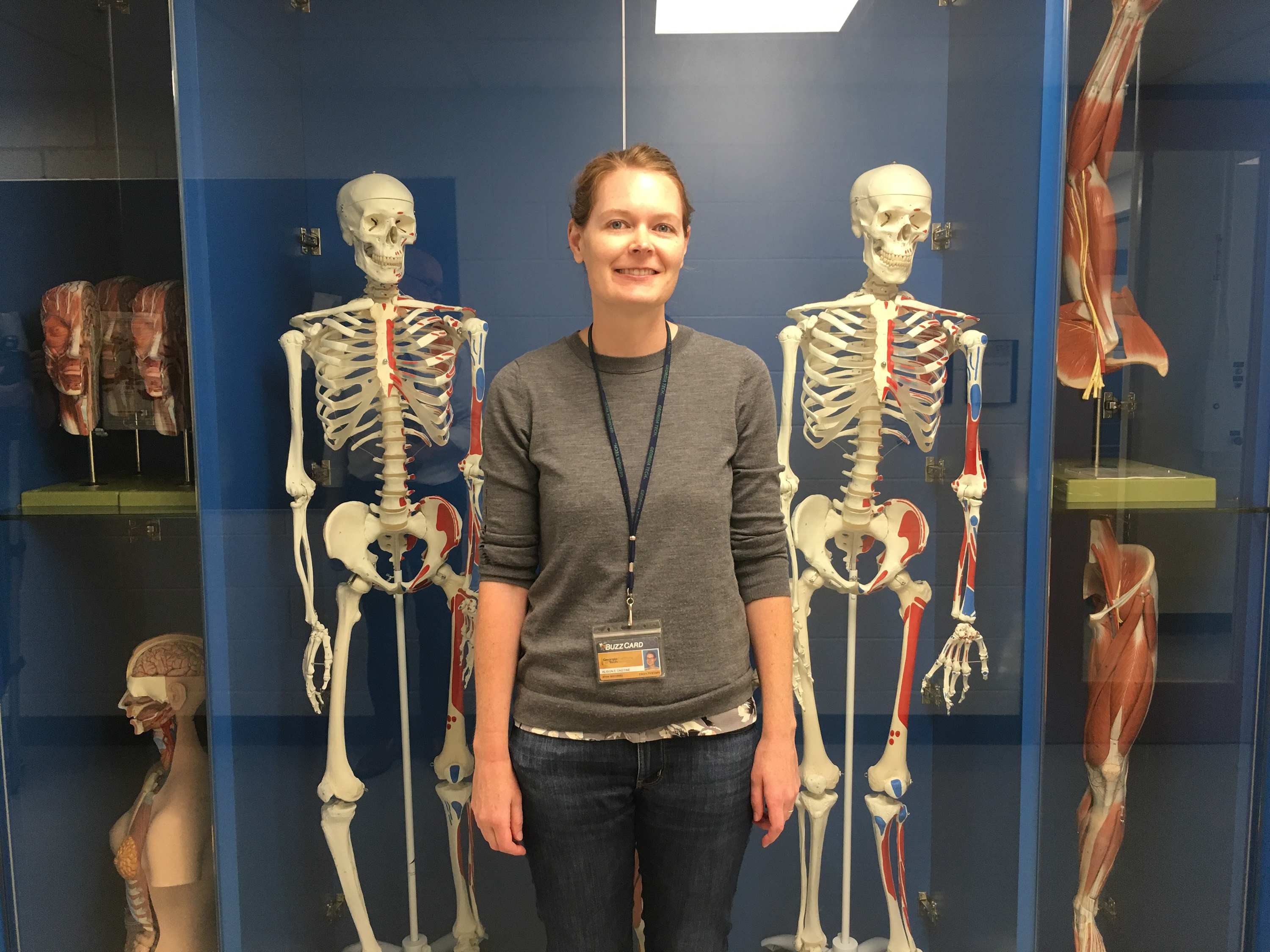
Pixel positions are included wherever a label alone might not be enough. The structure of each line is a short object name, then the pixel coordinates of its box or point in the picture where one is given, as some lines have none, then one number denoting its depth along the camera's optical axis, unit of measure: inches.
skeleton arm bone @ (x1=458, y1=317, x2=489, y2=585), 87.2
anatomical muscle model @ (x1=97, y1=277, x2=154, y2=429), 87.4
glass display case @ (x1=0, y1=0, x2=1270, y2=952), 84.5
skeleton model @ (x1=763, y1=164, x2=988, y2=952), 86.7
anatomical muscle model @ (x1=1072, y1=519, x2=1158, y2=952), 87.3
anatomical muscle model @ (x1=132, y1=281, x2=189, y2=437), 86.1
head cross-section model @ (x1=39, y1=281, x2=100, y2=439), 87.2
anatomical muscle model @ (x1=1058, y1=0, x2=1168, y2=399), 82.3
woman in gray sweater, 56.8
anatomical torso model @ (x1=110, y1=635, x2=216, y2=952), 90.7
